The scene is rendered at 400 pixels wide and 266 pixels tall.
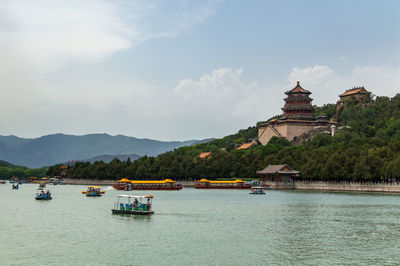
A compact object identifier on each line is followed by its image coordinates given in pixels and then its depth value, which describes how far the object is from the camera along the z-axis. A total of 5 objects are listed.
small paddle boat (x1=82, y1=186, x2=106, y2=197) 96.25
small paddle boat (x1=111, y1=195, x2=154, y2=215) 54.91
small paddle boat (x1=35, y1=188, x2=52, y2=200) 85.31
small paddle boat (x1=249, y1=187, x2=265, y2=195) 101.94
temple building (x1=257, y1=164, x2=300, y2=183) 123.56
